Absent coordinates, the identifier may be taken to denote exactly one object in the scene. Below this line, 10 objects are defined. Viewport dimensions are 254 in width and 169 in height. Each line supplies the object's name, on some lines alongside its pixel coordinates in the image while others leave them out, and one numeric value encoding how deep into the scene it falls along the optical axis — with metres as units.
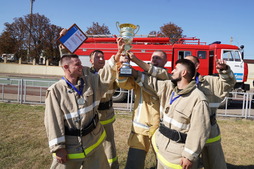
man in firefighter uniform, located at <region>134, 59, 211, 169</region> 1.90
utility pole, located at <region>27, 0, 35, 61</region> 32.71
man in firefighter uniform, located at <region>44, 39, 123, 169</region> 2.02
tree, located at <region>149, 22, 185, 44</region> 28.94
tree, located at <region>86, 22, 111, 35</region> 33.03
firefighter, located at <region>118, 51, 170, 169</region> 2.49
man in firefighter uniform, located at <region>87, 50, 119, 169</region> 3.13
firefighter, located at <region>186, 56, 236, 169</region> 2.60
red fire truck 9.18
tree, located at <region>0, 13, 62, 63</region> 32.81
